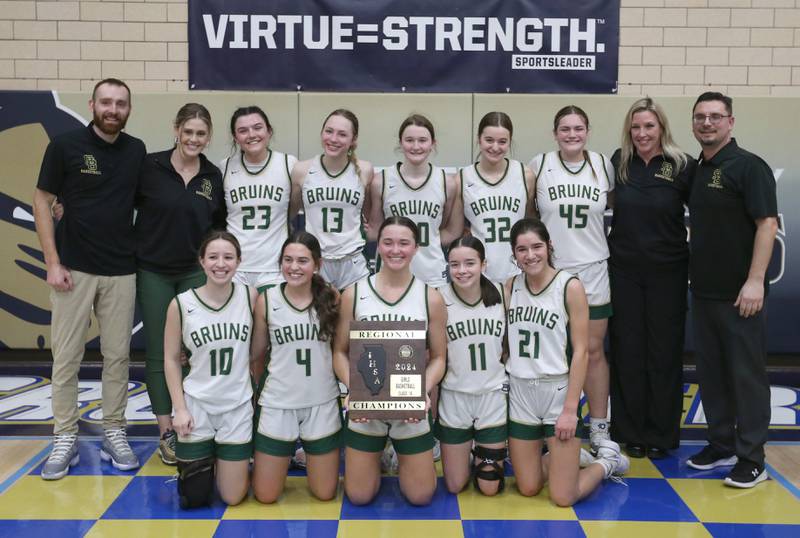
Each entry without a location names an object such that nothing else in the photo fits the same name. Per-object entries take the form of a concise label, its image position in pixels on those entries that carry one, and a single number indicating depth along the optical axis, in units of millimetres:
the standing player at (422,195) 4043
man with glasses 3723
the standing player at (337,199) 4020
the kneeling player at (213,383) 3475
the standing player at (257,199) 4016
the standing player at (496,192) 4016
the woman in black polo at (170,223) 3938
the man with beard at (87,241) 3848
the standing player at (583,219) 4043
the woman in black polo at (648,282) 4027
